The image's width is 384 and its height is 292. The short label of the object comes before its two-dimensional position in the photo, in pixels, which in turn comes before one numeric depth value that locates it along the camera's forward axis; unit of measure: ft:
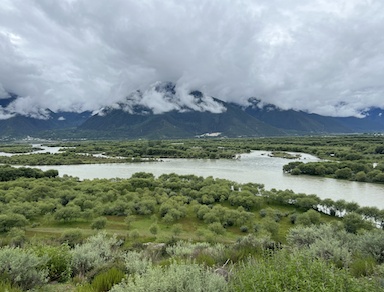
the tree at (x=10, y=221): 143.13
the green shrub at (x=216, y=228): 145.07
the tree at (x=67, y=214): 163.12
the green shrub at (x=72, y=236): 121.87
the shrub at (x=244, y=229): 158.10
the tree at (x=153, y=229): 145.33
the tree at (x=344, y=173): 291.17
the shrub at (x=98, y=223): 148.77
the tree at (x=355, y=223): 147.94
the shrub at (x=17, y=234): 122.67
